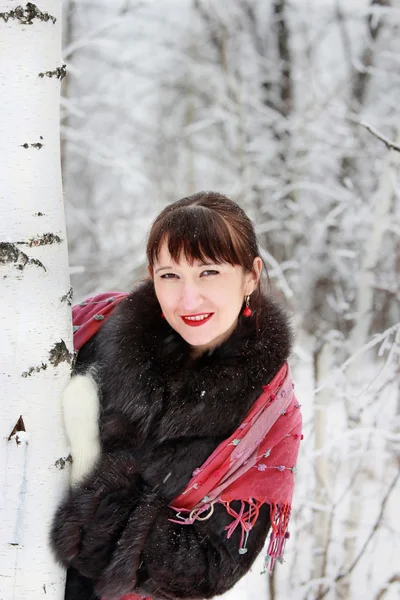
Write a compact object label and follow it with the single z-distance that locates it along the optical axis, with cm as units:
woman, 205
